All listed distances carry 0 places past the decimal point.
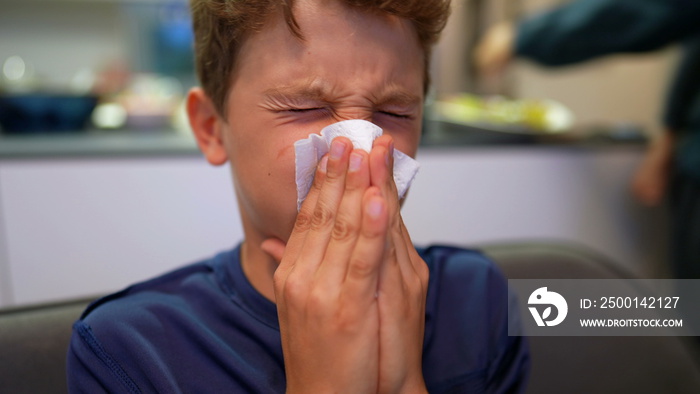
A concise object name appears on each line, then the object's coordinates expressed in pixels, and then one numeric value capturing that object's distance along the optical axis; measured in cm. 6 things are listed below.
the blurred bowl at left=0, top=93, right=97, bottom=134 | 148
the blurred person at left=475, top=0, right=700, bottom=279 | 127
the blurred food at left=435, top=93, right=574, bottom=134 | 160
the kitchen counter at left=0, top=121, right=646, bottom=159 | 124
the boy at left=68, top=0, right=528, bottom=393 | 54
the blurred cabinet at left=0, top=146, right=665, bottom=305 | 123
